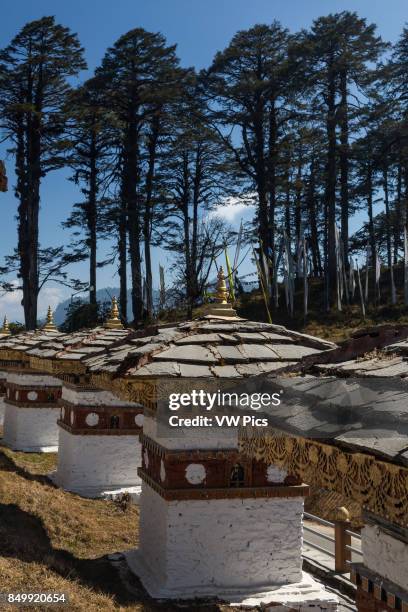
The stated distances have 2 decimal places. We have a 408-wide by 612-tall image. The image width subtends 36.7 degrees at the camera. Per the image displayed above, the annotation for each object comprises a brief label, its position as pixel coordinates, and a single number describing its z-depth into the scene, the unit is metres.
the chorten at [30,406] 16.83
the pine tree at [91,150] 32.66
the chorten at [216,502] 7.00
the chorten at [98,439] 12.36
